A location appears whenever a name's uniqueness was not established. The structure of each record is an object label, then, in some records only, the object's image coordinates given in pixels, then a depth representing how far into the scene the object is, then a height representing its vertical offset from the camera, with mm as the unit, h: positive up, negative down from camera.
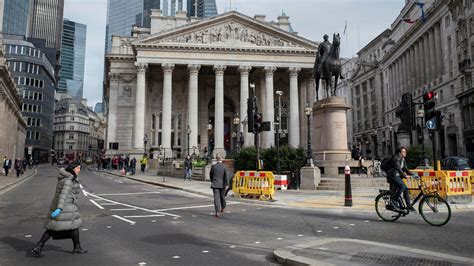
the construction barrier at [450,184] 12227 -820
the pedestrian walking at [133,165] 37094 -440
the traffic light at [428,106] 13449 +2246
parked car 22134 -96
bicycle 8555 -1258
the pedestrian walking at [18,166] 32531 -502
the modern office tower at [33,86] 89062 +21002
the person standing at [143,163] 38031 -277
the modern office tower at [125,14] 172875 +79624
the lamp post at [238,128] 39250 +4701
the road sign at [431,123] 14078 +1622
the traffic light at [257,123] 16547 +1900
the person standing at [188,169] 29512 -695
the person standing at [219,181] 11177 -666
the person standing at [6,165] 33416 -424
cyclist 9023 -369
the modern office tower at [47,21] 167375 +70897
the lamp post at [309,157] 19609 +264
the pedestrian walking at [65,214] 5809 -929
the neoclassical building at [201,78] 48062 +13482
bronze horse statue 21656 +6242
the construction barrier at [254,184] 15156 -1066
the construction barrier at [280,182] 19427 -1199
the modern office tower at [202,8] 162750 +78331
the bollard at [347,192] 12562 -1146
